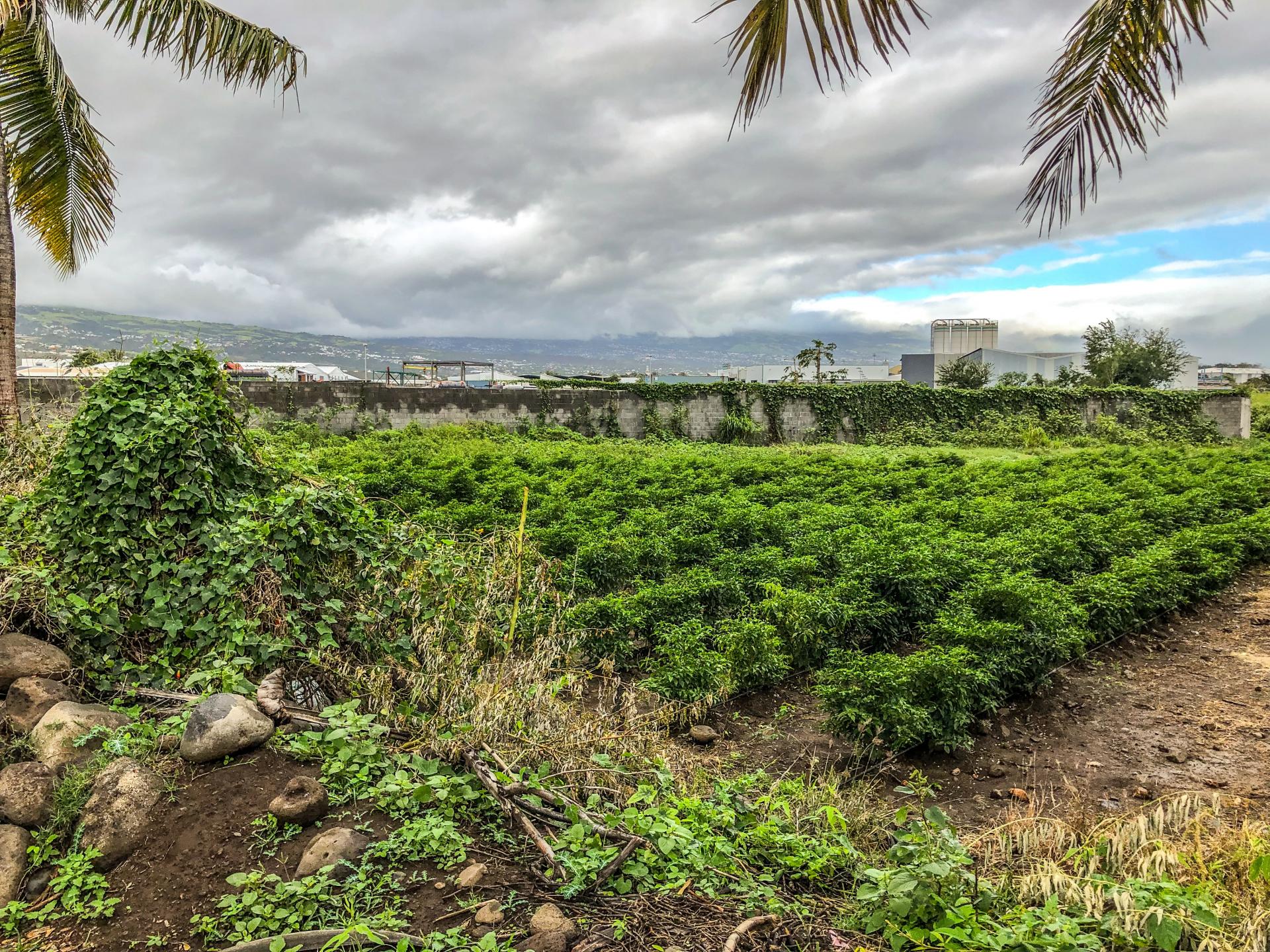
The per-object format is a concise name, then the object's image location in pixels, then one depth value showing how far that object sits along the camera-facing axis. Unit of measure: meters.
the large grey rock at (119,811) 2.72
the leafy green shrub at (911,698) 4.65
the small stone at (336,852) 2.66
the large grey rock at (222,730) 3.17
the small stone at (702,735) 5.12
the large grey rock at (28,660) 3.70
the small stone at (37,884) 2.65
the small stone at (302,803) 2.87
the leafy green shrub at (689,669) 5.23
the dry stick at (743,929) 2.41
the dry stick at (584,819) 2.71
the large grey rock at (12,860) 2.62
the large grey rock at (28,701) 3.44
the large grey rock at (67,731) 3.18
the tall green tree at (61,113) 7.67
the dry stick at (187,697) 3.61
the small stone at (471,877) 2.63
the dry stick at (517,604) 4.78
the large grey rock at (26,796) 2.86
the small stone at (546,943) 2.34
